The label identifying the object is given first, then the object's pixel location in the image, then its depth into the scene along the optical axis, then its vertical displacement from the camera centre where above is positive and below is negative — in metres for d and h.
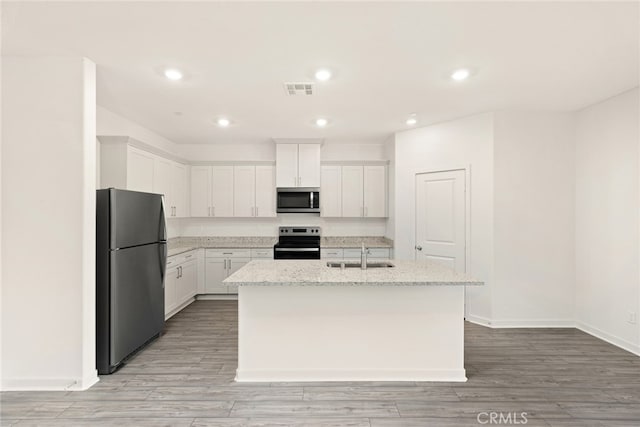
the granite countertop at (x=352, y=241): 5.22 -0.47
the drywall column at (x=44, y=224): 2.50 -0.08
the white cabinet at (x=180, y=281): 4.25 -0.96
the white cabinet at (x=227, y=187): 5.48 +0.45
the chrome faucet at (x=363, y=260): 3.04 -0.43
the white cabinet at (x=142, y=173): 3.78 +0.52
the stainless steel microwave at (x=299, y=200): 5.35 +0.23
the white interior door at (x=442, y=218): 4.19 -0.05
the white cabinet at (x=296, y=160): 5.33 +0.87
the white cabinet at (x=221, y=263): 5.18 -0.78
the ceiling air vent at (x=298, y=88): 3.04 +1.20
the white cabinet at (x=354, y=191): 5.45 +0.38
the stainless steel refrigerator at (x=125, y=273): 2.77 -0.55
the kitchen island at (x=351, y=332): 2.67 -0.97
